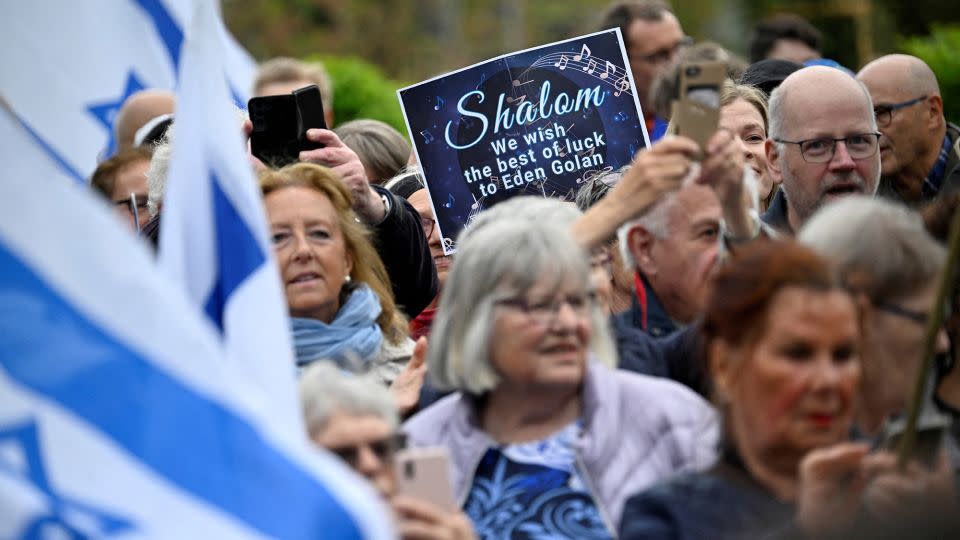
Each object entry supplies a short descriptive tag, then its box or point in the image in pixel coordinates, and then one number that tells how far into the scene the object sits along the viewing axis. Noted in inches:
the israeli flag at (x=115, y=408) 229.3
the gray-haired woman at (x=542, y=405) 274.0
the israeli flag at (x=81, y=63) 500.9
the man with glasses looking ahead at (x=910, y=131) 446.0
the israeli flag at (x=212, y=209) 267.6
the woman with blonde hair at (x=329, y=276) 347.4
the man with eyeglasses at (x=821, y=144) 391.7
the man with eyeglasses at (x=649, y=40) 543.9
